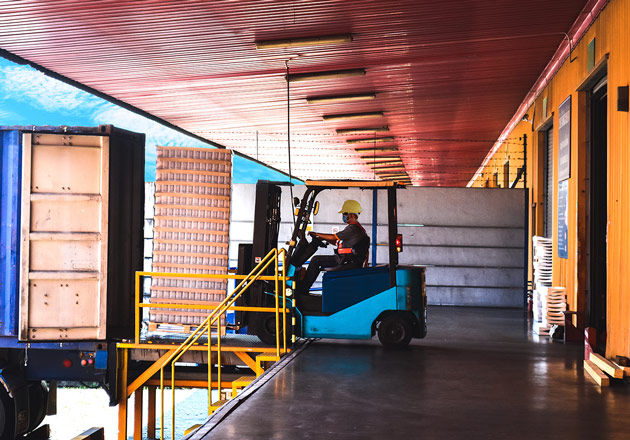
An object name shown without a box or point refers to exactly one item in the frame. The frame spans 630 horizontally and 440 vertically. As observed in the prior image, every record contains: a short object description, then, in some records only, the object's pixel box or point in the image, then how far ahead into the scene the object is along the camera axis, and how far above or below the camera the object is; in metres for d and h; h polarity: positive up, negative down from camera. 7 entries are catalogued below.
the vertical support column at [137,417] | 11.50 -2.78
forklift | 10.23 -0.79
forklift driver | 10.24 -0.12
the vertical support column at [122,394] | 10.07 -2.13
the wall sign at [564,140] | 13.09 +1.87
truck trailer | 9.30 -0.16
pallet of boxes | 10.99 +0.21
